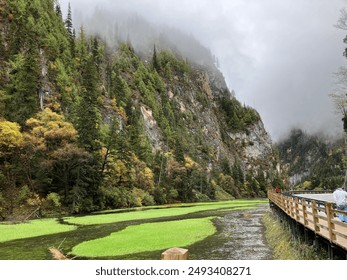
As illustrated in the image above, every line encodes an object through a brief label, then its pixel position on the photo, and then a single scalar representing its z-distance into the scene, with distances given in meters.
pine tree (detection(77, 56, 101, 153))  63.62
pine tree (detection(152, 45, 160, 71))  191.70
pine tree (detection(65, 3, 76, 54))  108.62
